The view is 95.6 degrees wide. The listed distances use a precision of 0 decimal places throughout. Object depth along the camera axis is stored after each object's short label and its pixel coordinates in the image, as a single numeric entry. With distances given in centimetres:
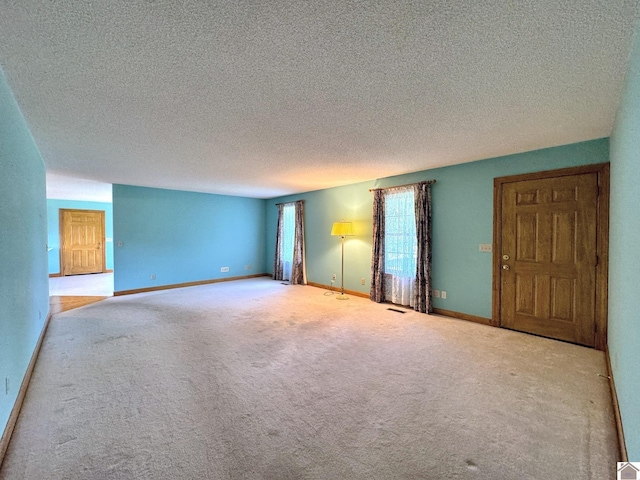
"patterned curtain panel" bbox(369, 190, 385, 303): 543
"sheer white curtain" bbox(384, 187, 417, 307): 502
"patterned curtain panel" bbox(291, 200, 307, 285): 724
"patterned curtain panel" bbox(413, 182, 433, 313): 469
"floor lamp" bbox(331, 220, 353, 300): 582
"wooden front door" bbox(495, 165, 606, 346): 333
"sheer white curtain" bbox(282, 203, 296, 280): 765
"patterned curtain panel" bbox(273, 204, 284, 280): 786
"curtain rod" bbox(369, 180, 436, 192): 468
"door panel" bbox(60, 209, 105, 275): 888
